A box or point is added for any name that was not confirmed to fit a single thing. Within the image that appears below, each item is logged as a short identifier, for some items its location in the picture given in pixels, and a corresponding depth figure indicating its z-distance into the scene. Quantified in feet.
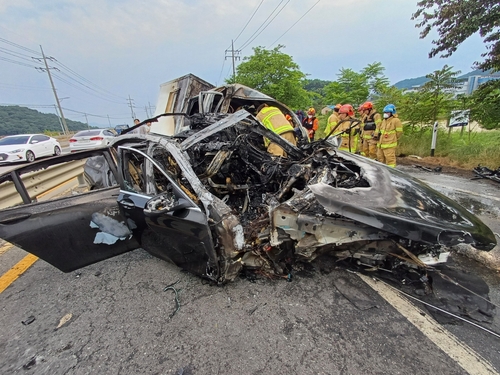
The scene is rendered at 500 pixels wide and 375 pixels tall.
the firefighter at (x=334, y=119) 22.08
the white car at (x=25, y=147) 33.45
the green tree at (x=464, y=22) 18.54
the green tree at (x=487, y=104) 20.13
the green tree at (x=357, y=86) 35.27
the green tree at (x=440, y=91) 24.47
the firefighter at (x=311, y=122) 28.63
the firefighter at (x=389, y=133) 18.30
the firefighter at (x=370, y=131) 20.91
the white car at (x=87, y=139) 38.01
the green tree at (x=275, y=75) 50.19
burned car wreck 6.17
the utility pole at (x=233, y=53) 97.40
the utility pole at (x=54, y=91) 105.45
